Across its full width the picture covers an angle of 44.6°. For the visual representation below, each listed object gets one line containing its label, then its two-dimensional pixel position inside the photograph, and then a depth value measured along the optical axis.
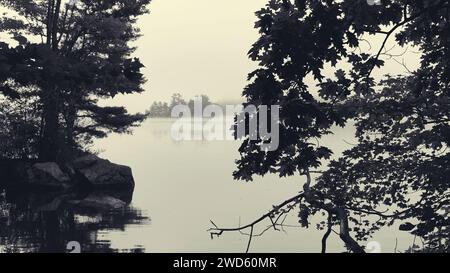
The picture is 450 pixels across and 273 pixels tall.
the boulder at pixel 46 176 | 28.30
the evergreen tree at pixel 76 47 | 28.98
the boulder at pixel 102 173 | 29.44
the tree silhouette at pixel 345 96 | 5.99
